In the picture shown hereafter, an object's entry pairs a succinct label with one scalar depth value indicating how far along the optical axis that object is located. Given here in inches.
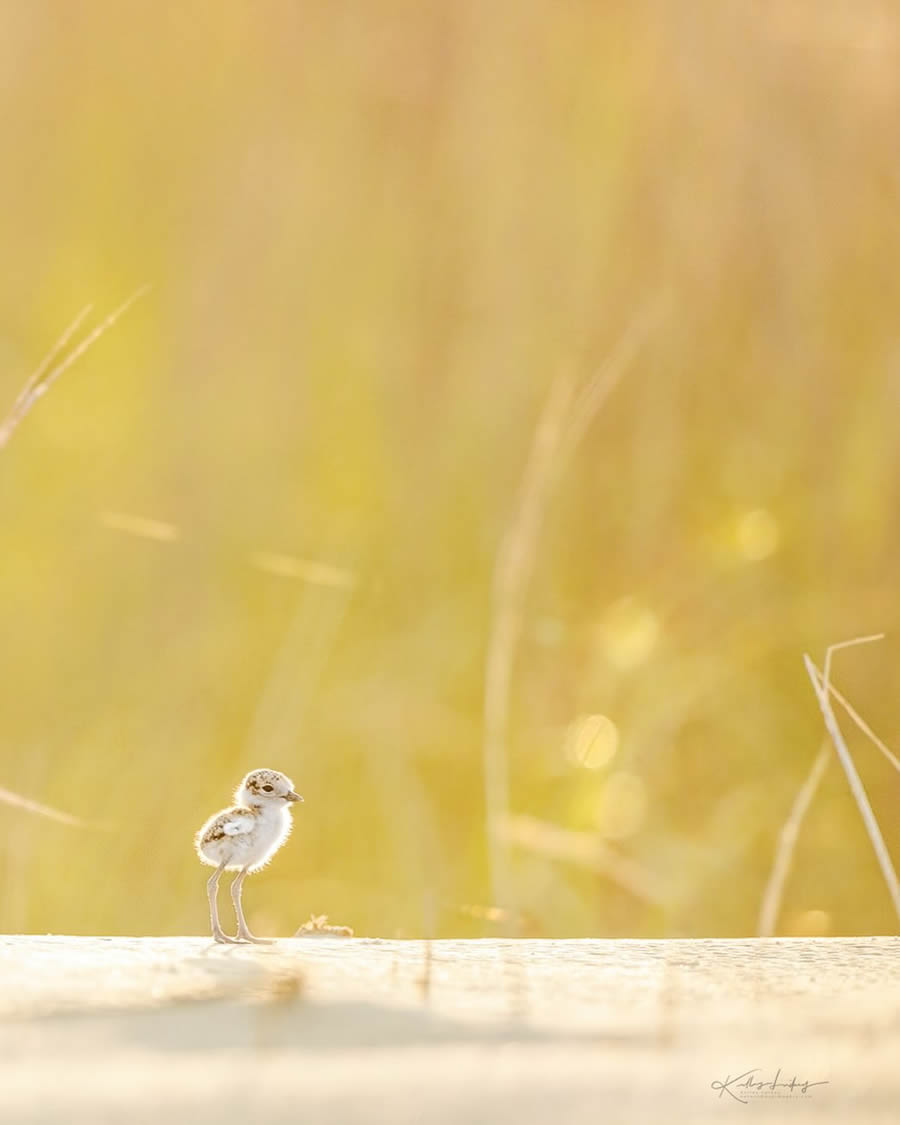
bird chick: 261.1
